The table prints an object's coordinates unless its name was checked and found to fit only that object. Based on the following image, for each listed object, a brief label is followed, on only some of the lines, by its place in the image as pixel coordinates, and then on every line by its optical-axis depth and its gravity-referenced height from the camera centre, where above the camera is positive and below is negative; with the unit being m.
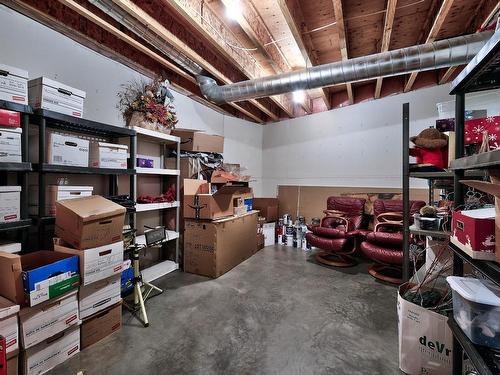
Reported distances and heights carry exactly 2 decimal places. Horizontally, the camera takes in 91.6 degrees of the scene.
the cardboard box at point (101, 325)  1.74 -1.05
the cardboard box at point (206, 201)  3.00 -0.18
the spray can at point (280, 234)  4.57 -0.89
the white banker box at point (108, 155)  2.20 +0.28
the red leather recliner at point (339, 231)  3.30 -0.61
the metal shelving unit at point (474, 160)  0.83 +0.11
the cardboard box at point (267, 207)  4.82 -0.41
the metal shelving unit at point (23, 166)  1.58 +0.12
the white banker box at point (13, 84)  1.57 +0.67
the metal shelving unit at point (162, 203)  2.66 -0.21
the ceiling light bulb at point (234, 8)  2.03 +1.52
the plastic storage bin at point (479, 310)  0.90 -0.47
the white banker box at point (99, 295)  1.73 -0.82
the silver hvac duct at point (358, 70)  2.28 +1.28
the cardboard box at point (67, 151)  1.88 +0.28
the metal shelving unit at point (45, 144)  1.79 +0.34
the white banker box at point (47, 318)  1.40 -0.83
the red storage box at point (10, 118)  1.55 +0.43
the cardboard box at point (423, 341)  1.36 -0.89
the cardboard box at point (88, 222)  1.70 -0.27
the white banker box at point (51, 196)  1.95 -0.09
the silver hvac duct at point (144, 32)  1.96 +1.43
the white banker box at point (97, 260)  1.69 -0.55
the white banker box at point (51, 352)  1.43 -1.05
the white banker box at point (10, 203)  1.60 -0.13
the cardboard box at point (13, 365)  1.34 -1.01
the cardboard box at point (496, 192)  0.82 -0.01
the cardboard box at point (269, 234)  4.42 -0.86
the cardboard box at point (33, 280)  1.41 -0.58
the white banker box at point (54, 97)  1.79 +0.68
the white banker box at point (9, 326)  1.30 -0.77
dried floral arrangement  2.72 +0.95
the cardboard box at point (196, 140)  3.32 +0.65
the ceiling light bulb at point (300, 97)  4.05 +1.55
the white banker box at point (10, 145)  1.57 +0.26
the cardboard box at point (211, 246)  2.96 -0.76
